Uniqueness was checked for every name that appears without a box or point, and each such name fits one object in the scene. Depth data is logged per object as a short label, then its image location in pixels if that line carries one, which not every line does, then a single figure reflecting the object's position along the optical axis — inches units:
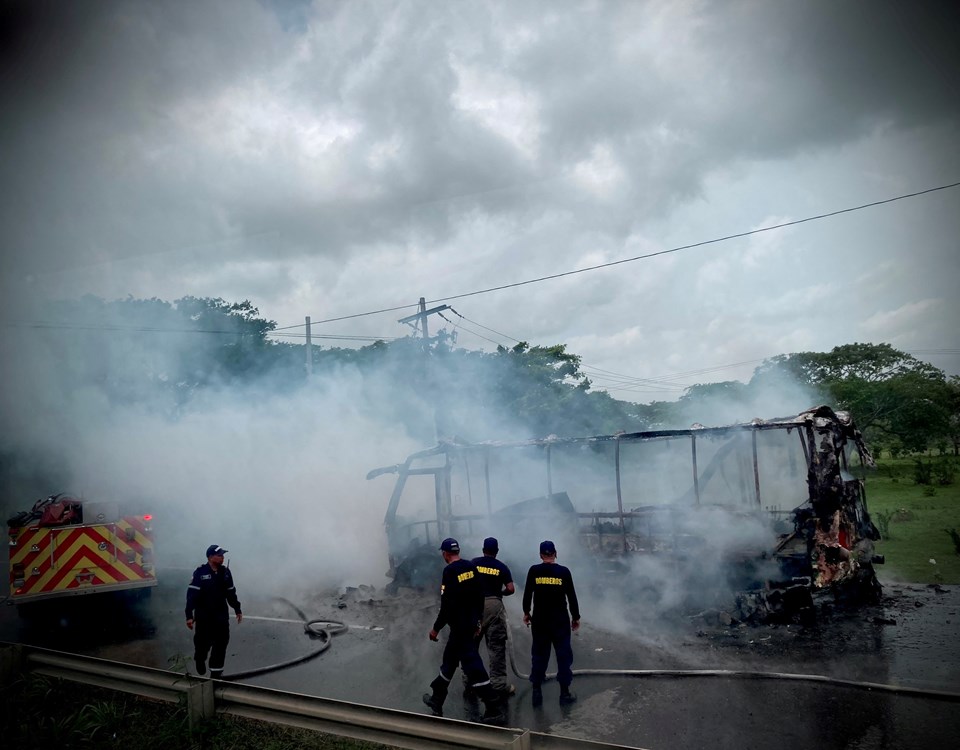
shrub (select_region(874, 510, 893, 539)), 544.6
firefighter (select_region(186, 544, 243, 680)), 261.0
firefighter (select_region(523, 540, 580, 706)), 239.1
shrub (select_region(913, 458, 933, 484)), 846.5
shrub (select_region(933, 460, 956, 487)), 831.1
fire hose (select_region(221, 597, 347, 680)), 284.5
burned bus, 321.7
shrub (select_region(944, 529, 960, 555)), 450.6
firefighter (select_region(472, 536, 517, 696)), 239.1
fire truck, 364.5
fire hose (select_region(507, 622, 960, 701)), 214.7
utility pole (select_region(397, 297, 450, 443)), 830.8
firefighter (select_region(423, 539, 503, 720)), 224.8
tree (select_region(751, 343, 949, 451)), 1008.9
